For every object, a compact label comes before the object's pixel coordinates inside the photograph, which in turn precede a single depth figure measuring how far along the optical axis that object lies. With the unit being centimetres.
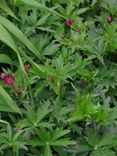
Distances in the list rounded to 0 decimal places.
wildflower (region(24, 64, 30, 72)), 110
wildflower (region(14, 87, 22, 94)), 105
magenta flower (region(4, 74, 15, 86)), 105
